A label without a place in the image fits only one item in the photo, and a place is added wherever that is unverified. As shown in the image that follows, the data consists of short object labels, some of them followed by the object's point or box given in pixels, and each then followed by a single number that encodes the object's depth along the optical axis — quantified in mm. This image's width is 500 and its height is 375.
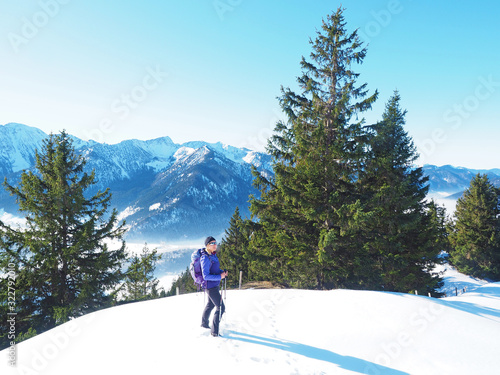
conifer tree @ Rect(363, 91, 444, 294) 13242
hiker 5461
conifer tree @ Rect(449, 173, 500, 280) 27109
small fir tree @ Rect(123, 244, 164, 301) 14802
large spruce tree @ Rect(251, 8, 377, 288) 11930
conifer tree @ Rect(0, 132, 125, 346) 12273
